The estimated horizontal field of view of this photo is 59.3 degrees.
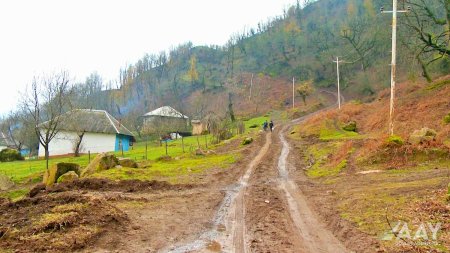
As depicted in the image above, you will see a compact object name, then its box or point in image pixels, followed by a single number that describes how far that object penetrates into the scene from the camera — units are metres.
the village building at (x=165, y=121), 67.69
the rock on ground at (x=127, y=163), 26.03
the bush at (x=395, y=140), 21.48
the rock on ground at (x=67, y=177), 20.86
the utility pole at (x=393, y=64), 22.73
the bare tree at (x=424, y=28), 36.44
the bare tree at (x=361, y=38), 85.25
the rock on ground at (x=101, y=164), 24.19
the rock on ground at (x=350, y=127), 43.09
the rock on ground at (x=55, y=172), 21.91
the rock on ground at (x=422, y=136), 21.31
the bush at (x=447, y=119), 30.10
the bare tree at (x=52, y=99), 42.19
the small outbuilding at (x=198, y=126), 77.02
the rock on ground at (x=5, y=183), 24.25
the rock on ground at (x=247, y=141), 40.30
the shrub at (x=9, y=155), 54.29
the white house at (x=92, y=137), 60.00
